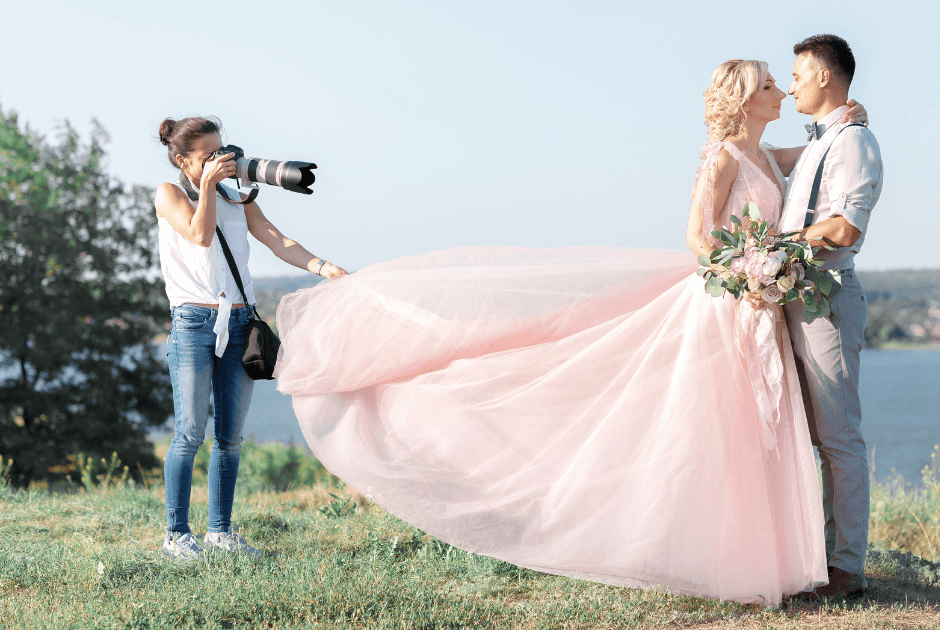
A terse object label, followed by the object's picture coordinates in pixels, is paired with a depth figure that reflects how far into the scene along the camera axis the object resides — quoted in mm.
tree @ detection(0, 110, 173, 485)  20328
